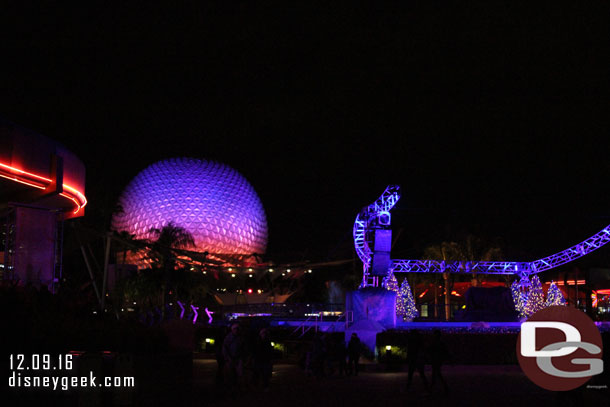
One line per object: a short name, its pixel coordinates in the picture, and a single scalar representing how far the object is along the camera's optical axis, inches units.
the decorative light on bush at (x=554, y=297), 1369.6
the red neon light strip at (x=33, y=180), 630.2
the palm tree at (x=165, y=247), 1359.5
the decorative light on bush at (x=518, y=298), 1365.7
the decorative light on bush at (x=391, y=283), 1362.0
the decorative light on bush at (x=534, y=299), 1347.2
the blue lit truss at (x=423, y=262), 1178.0
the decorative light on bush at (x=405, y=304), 1414.9
